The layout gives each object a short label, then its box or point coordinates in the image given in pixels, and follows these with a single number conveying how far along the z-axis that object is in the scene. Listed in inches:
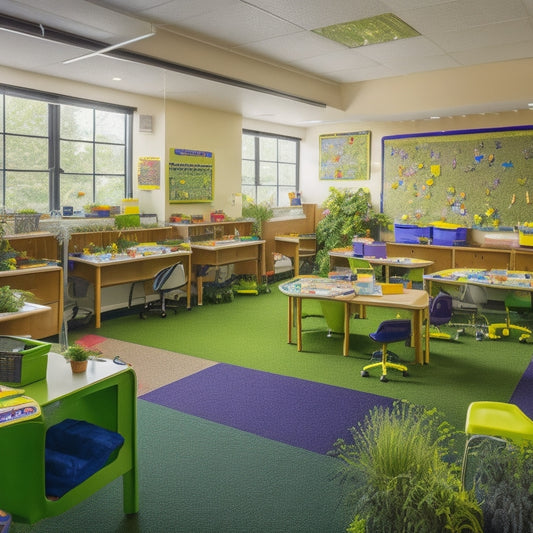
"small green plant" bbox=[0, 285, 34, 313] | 190.9
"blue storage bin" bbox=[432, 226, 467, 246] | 378.3
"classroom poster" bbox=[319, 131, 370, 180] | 436.1
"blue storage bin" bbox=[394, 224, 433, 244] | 395.5
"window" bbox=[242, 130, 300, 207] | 438.0
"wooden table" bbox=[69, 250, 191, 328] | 291.3
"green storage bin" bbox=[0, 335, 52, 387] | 110.7
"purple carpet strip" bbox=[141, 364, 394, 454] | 170.4
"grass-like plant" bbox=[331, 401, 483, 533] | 93.4
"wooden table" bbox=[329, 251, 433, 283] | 333.4
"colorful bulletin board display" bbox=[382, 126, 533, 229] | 368.2
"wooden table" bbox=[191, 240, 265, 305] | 353.1
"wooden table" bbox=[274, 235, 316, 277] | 413.4
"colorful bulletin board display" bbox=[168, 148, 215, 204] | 352.2
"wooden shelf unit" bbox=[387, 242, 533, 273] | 349.4
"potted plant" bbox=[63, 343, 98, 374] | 118.0
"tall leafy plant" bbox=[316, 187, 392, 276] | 424.2
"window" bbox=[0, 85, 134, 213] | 287.9
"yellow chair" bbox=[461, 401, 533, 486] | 113.0
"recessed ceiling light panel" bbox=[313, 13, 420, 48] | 246.0
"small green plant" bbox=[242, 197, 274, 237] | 407.5
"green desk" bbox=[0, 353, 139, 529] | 95.0
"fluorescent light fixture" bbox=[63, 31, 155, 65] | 224.4
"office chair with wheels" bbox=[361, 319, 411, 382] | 216.7
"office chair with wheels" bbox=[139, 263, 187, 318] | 309.3
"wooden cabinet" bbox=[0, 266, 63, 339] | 239.5
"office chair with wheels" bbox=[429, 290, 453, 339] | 255.8
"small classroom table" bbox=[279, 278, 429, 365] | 233.3
